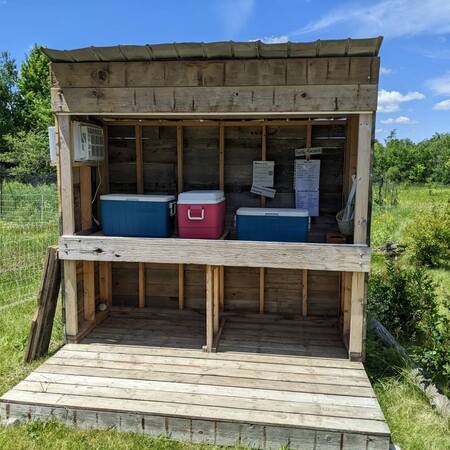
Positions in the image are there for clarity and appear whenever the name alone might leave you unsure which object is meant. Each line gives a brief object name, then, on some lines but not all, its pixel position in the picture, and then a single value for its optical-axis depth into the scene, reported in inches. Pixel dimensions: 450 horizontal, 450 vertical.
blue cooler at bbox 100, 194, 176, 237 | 136.3
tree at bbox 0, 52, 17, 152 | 1083.3
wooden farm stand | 101.7
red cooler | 132.8
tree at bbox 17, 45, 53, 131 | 1021.2
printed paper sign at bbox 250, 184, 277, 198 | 157.8
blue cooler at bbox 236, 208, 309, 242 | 131.3
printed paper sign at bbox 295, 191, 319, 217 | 155.6
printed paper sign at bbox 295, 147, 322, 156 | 153.0
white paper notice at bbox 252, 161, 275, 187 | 156.2
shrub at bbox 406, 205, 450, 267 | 283.3
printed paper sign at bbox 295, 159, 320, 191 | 154.1
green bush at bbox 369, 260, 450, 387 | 161.0
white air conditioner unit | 134.4
